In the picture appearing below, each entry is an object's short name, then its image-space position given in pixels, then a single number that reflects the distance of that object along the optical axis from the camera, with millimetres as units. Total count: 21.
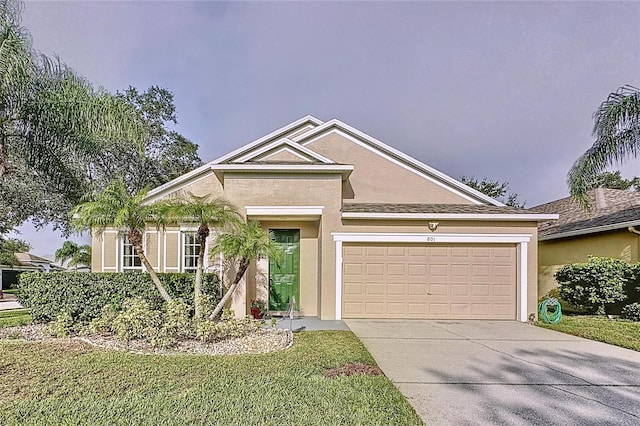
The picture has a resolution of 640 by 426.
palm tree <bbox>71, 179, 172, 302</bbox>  8023
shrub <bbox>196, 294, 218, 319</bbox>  8376
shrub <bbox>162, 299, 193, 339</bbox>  7438
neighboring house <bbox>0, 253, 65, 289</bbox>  31125
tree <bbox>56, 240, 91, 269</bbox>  26619
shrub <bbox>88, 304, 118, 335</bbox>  8141
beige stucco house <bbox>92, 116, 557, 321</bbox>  10609
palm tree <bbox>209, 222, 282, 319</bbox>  8164
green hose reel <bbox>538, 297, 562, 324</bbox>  10859
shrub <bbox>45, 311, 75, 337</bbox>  8211
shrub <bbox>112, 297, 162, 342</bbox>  7523
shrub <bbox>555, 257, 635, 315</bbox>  12016
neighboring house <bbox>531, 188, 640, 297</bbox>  13211
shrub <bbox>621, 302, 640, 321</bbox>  11612
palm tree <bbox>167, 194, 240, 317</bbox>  8281
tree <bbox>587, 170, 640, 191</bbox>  37531
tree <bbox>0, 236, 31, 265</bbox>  28703
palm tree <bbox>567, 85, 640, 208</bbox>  12180
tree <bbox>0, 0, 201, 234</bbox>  8414
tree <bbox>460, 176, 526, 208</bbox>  34312
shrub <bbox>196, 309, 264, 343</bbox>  7496
